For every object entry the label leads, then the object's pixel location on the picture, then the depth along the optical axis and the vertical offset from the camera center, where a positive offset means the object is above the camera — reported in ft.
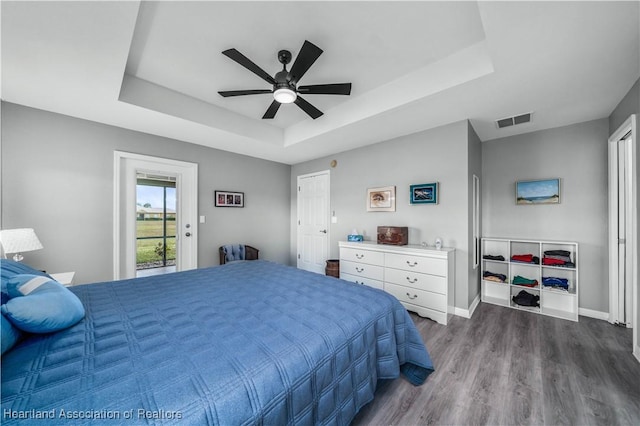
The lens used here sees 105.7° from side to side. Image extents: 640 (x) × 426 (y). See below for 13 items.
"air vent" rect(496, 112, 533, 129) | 9.43 +3.77
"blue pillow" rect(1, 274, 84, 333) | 3.35 -1.38
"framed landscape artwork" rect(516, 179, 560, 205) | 10.43 +0.98
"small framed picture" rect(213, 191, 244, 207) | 13.66 +0.88
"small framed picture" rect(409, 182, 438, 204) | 10.54 +0.92
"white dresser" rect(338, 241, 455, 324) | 9.23 -2.55
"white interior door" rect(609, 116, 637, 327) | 8.54 -0.40
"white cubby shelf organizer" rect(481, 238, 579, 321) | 9.84 -2.72
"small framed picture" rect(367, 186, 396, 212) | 12.11 +0.75
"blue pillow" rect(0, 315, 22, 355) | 3.01 -1.58
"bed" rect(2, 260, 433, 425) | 2.44 -1.89
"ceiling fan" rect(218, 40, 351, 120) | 5.89 +3.69
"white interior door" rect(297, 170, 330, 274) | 15.47 -0.49
